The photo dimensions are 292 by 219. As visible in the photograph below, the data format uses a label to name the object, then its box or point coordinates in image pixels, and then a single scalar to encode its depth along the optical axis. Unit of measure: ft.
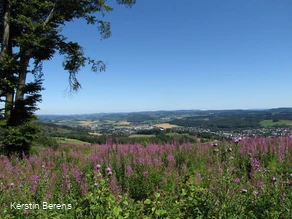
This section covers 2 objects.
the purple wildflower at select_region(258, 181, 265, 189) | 12.91
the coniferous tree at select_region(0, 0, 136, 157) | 36.76
